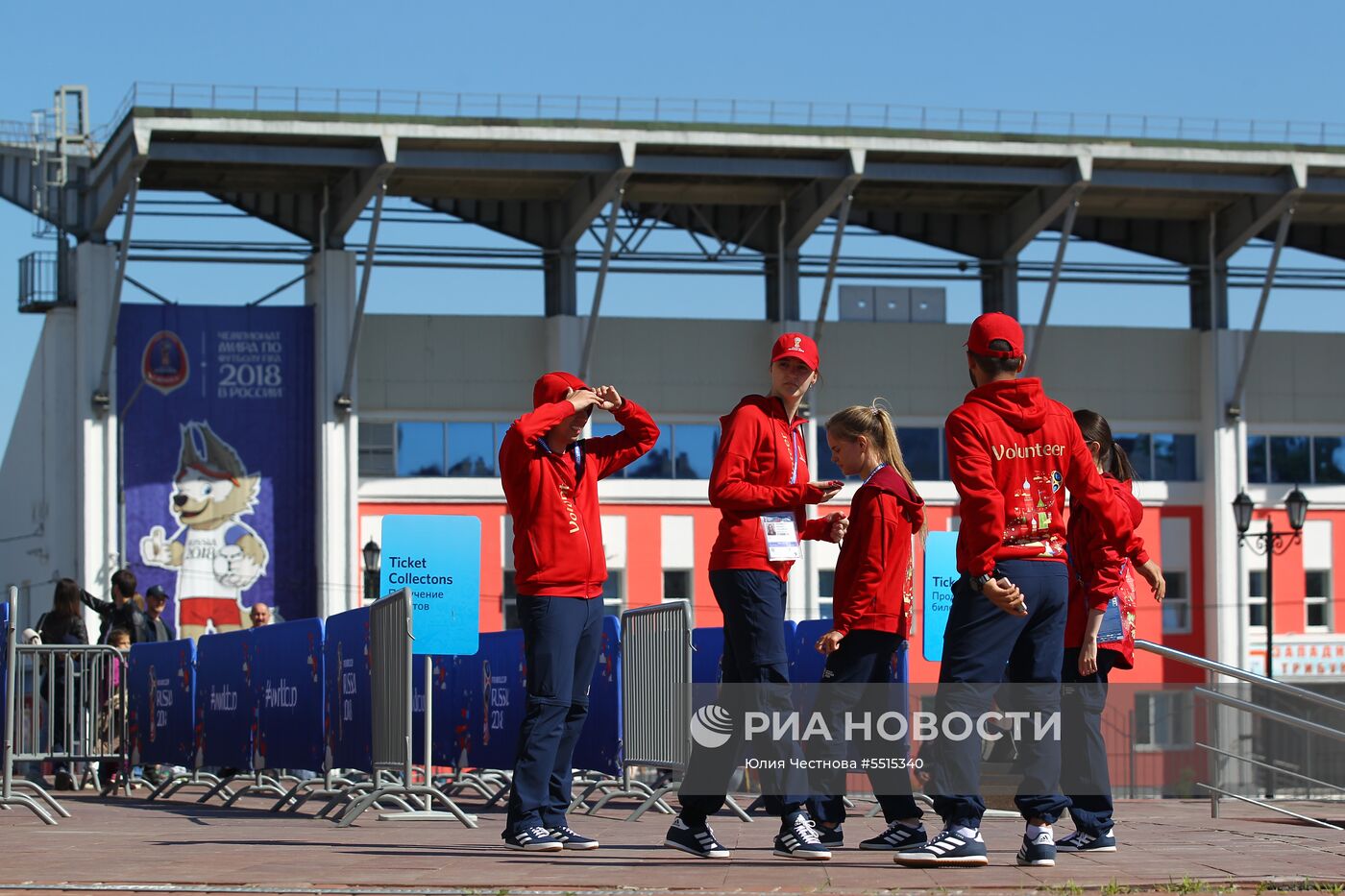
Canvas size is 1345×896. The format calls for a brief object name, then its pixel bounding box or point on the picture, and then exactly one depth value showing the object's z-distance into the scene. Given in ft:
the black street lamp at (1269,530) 93.57
